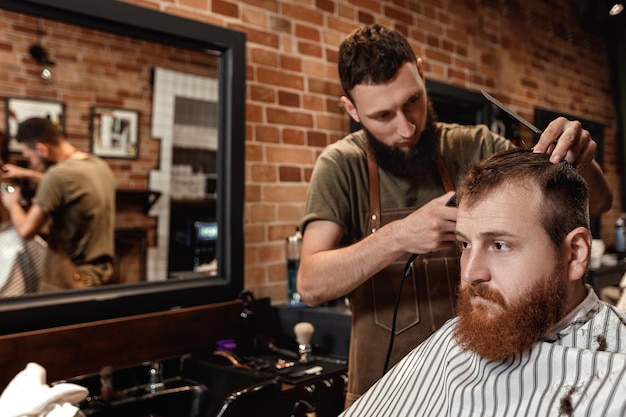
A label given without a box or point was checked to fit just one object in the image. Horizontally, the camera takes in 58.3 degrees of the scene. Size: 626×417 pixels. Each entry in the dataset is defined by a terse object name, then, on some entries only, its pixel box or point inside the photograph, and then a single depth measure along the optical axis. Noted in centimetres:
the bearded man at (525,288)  116
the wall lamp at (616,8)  498
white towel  137
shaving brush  224
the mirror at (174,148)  225
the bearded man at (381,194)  163
